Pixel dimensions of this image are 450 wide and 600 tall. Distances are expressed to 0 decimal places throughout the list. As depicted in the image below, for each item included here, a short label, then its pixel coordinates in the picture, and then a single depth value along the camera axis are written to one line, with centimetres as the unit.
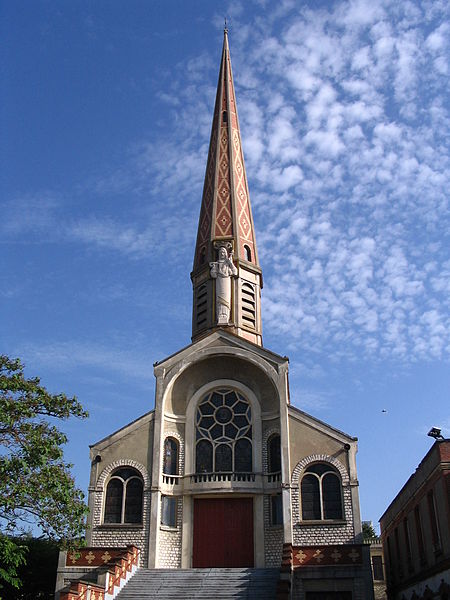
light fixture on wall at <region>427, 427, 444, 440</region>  2054
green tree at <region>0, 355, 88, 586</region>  1783
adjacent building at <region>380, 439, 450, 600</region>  1892
